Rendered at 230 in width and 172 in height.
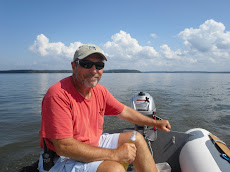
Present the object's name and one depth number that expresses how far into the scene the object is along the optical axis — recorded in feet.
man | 5.06
